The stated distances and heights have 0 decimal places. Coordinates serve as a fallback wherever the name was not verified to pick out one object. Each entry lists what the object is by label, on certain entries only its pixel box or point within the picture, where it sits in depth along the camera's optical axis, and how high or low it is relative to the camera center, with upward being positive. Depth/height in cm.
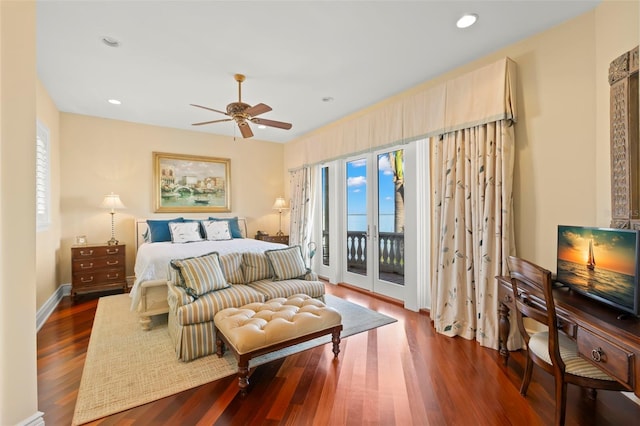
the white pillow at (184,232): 450 -30
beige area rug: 191 -126
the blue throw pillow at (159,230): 450 -28
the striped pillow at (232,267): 308 -60
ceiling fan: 304 +111
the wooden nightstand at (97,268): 406 -81
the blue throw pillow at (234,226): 520 -25
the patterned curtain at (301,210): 550 +6
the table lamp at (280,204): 605 +20
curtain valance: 261 +118
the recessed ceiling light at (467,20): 225 +158
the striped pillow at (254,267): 324 -63
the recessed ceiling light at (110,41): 251 +156
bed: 298 -59
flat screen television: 152 -32
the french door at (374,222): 409 -14
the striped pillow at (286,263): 332 -61
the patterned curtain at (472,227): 260 -14
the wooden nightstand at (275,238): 584 -52
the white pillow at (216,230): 484 -29
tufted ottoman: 199 -87
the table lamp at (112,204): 439 +15
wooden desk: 123 -60
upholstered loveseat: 242 -76
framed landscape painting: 509 +58
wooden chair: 155 -83
